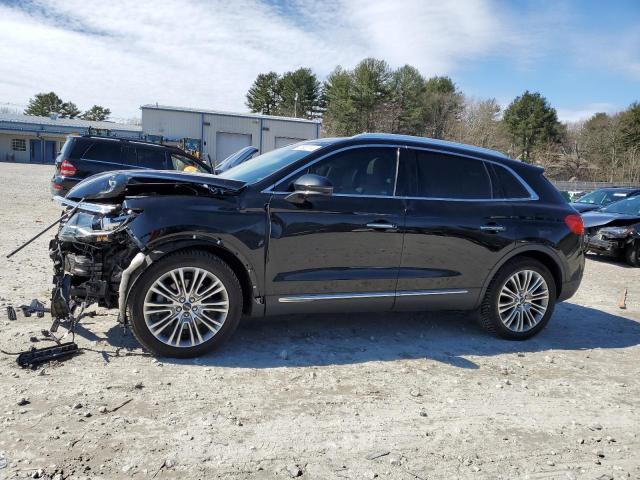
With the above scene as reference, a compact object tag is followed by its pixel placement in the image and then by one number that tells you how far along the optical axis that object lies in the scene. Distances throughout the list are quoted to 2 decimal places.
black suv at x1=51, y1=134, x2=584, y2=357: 4.04
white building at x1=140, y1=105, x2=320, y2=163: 35.72
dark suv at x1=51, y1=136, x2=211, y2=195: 11.23
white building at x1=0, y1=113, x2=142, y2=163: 52.31
